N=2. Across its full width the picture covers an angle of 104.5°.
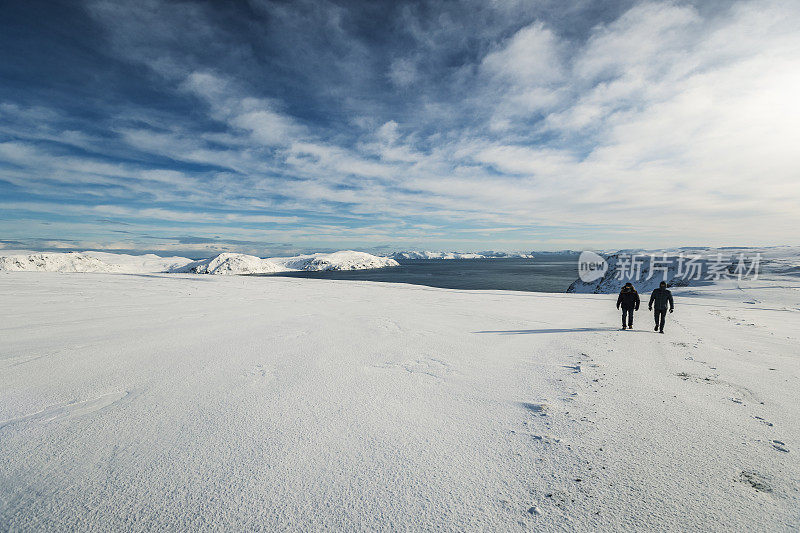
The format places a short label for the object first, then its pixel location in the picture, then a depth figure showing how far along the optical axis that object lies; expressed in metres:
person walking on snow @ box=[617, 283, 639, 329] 10.87
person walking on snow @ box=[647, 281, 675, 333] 10.55
